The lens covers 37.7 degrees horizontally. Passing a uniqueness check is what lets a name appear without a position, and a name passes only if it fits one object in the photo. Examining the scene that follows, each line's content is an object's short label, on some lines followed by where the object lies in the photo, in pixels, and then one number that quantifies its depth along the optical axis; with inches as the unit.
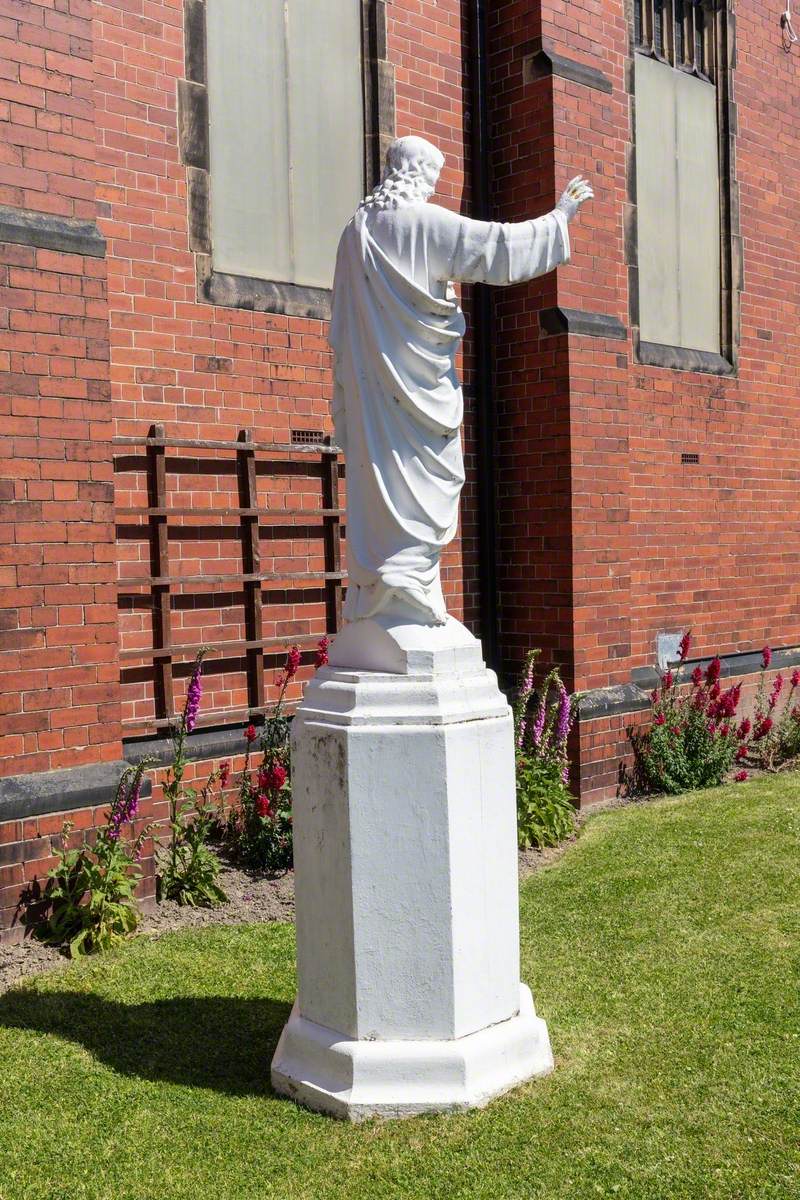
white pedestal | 154.9
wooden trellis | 264.8
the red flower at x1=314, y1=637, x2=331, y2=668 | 281.3
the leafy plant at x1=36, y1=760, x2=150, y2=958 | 217.6
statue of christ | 159.9
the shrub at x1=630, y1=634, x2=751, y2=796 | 346.3
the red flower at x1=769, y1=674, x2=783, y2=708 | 386.4
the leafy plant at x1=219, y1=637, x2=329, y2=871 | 262.7
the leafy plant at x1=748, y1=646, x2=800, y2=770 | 378.6
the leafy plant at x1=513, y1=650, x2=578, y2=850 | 291.0
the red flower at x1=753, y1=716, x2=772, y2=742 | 374.3
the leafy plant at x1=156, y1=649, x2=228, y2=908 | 242.5
